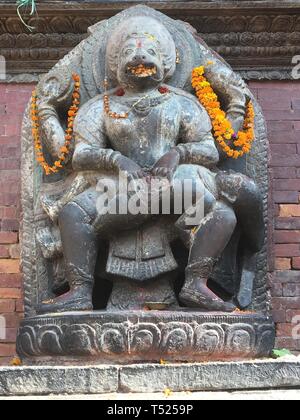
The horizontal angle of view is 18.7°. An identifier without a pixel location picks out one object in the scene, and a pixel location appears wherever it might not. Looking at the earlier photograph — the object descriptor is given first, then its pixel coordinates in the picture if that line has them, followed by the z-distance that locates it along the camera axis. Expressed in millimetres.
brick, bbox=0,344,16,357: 5930
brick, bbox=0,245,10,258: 6086
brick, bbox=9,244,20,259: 6078
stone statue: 5039
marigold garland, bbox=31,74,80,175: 5449
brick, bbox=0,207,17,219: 6156
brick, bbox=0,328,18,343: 5945
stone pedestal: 4703
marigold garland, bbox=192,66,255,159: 5445
